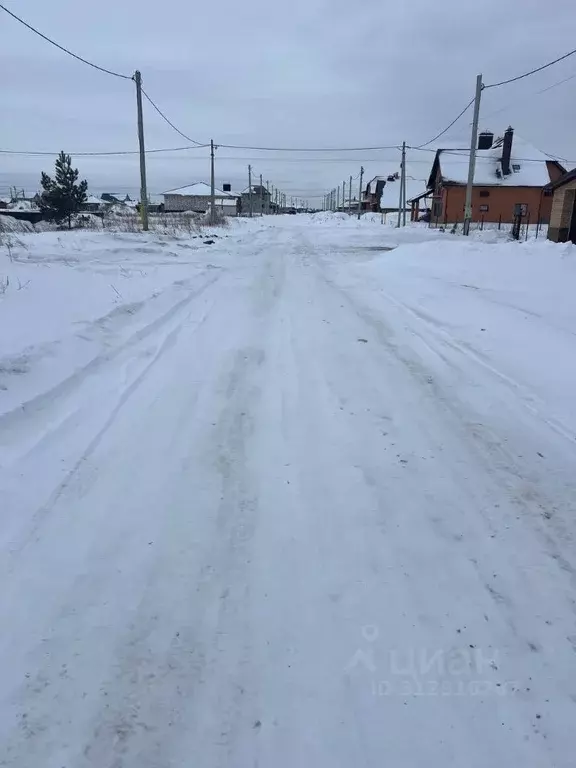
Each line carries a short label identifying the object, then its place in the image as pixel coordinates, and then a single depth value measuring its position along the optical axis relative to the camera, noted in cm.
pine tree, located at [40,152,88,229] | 3475
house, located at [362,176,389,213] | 8725
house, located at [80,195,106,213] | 8452
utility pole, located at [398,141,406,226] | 4693
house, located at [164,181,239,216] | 9700
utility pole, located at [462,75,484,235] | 2444
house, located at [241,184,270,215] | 11762
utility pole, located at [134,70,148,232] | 2558
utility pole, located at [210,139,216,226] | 4319
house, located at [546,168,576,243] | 2366
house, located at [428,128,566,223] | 5034
